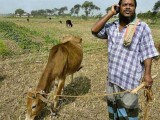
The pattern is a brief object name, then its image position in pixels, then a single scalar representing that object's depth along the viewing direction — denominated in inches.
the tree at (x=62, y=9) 6176.2
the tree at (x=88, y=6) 4441.4
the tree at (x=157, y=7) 2275.1
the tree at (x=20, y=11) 5698.8
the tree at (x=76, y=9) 5024.6
